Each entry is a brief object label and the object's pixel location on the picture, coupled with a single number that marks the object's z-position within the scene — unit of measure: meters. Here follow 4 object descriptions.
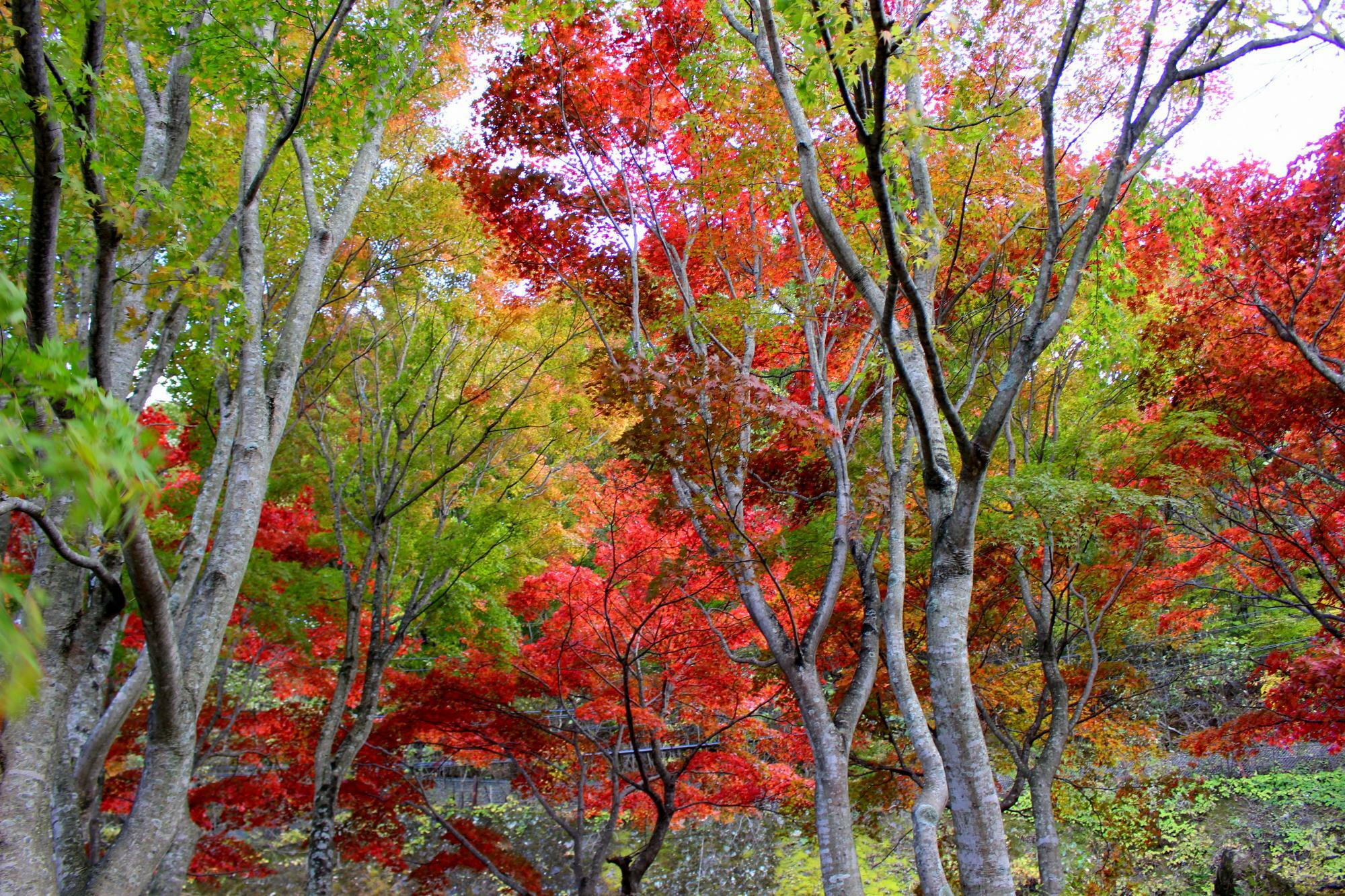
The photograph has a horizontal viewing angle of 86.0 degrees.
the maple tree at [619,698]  7.12
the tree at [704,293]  5.14
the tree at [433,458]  6.51
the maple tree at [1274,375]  7.16
